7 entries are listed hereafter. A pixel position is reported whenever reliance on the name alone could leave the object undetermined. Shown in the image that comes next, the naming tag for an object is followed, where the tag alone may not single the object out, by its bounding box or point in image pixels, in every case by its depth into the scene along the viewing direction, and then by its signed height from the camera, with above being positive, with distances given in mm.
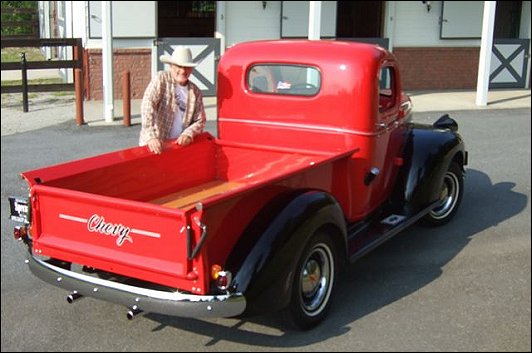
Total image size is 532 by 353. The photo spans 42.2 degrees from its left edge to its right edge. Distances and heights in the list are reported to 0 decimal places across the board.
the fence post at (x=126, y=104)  11180 -1147
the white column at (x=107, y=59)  11281 -451
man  5176 -551
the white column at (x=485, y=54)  13883 -231
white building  13266 +125
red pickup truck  3746 -1034
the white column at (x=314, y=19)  12945 +339
